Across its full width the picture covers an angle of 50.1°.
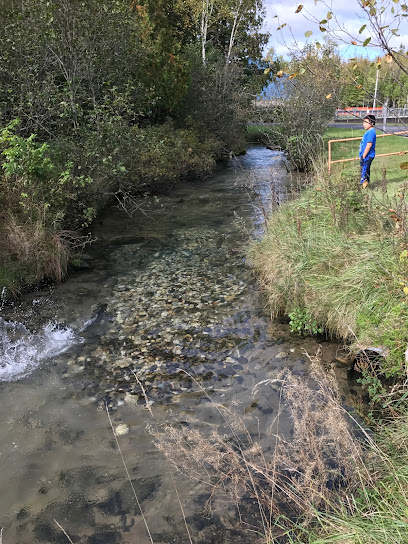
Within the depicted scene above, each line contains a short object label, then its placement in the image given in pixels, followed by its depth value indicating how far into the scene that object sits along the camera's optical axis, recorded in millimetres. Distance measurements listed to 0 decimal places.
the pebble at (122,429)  5203
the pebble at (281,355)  6605
